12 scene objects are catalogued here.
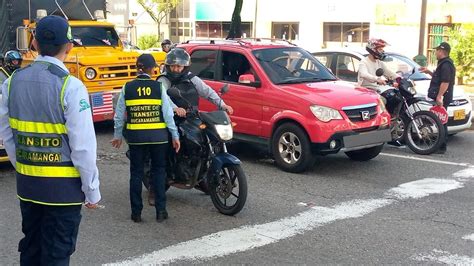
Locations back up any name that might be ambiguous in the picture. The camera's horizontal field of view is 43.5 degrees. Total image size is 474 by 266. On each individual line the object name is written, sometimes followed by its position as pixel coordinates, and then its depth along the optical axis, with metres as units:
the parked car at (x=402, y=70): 10.41
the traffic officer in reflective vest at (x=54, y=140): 3.42
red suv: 7.95
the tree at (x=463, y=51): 21.50
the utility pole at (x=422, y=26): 19.28
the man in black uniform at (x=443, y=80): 9.64
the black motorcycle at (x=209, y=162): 6.18
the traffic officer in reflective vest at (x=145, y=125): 5.77
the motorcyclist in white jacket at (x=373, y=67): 9.80
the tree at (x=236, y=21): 17.23
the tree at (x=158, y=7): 45.06
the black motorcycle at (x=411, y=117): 9.45
